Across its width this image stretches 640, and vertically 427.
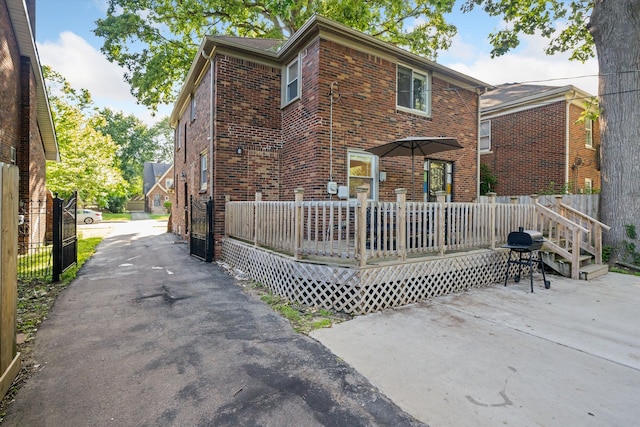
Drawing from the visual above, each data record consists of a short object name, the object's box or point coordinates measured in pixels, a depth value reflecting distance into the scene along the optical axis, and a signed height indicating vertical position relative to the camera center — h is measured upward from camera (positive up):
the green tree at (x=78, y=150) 22.19 +4.71
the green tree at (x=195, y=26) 14.27 +9.11
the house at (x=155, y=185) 43.06 +3.80
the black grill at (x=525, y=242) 6.17 -0.56
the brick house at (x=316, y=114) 8.07 +2.83
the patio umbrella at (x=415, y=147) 7.10 +1.60
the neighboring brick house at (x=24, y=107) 9.05 +3.46
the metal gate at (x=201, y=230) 8.71 -0.53
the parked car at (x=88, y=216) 25.03 -0.39
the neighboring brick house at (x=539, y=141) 13.25 +3.27
